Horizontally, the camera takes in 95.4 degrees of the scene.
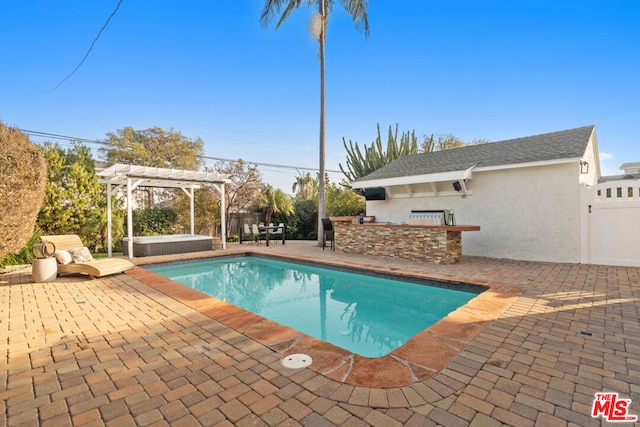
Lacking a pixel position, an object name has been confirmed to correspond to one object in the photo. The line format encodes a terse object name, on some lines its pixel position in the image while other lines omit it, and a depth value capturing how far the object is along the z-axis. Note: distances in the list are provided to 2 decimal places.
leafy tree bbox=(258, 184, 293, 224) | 15.33
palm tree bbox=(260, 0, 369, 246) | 11.96
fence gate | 6.86
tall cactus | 15.45
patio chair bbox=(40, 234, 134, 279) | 6.30
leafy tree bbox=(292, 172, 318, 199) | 20.89
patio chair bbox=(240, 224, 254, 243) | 13.14
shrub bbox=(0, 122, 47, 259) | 5.42
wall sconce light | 7.72
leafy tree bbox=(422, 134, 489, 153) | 23.36
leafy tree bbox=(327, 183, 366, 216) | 14.38
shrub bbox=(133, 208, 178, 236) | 12.56
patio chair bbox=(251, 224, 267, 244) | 12.59
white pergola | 8.99
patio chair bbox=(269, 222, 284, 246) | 13.34
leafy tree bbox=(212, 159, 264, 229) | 15.35
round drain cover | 2.61
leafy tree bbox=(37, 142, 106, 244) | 9.80
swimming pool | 4.37
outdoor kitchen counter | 7.81
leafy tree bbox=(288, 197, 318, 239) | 15.93
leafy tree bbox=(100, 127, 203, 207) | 16.31
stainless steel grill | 8.36
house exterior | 7.66
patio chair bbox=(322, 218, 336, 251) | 11.84
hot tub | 9.64
